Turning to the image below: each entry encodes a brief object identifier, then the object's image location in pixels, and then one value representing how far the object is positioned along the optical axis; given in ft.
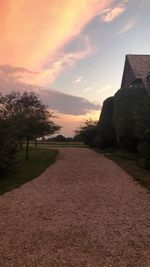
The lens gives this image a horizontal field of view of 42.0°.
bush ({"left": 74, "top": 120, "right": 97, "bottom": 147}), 73.80
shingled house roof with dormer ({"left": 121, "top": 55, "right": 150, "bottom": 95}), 56.52
